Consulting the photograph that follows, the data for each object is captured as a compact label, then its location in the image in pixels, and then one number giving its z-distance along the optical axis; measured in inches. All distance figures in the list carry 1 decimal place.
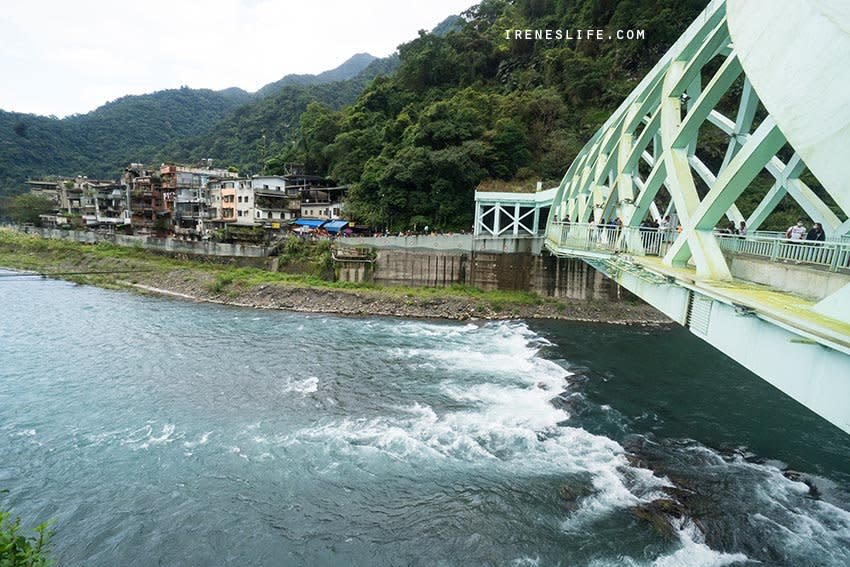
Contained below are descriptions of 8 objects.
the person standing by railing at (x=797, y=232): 354.7
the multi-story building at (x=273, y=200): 1776.5
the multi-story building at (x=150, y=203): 2063.2
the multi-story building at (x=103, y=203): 2256.4
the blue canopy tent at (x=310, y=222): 1665.8
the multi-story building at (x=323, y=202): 1776.6
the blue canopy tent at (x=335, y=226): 1579.7
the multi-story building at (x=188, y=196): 1993.1
